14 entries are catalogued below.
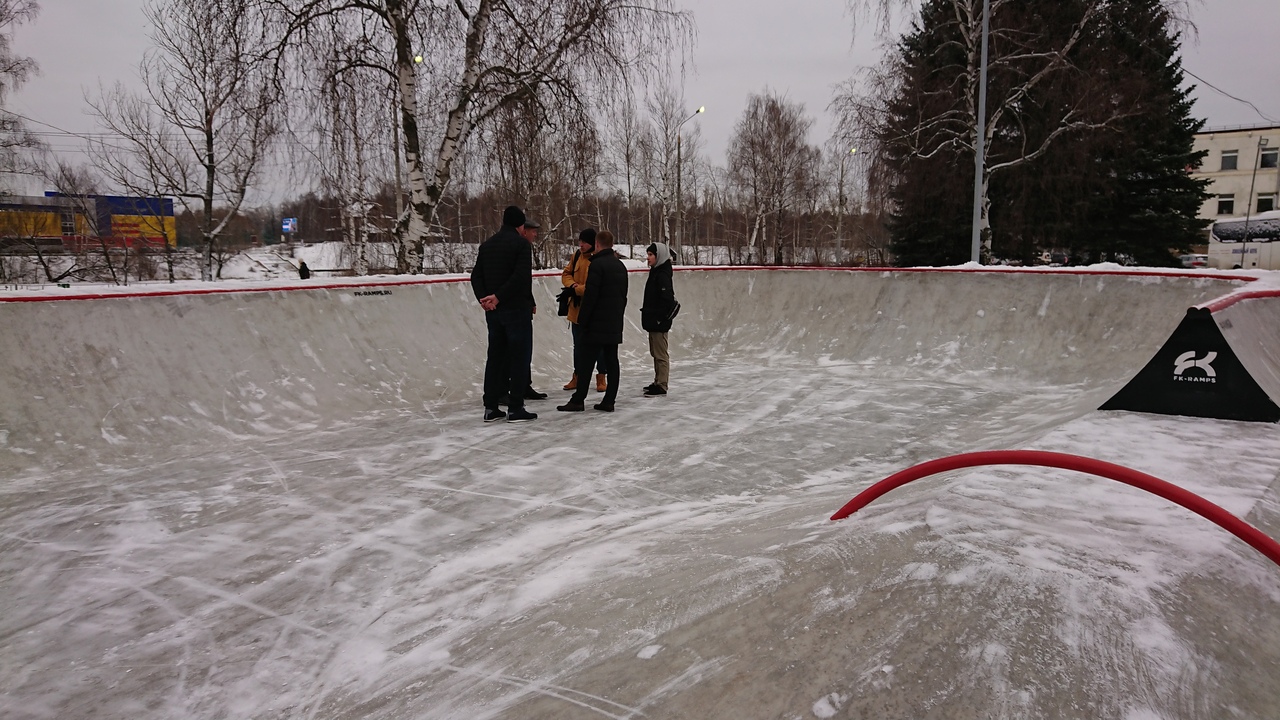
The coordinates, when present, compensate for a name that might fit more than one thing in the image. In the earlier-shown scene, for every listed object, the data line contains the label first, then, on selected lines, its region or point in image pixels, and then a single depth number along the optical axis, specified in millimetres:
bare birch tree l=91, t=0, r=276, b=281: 19125
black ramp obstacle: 4594
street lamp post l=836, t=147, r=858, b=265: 36344
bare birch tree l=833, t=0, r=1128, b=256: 16609
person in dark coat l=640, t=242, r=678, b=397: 8133
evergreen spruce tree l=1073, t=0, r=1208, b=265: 20312
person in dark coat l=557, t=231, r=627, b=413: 7047
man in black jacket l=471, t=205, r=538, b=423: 6641
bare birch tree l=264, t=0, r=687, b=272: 10578
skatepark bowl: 2104
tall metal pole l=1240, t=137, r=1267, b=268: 53719
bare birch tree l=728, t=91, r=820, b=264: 37031
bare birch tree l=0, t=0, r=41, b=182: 19906
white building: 55375
